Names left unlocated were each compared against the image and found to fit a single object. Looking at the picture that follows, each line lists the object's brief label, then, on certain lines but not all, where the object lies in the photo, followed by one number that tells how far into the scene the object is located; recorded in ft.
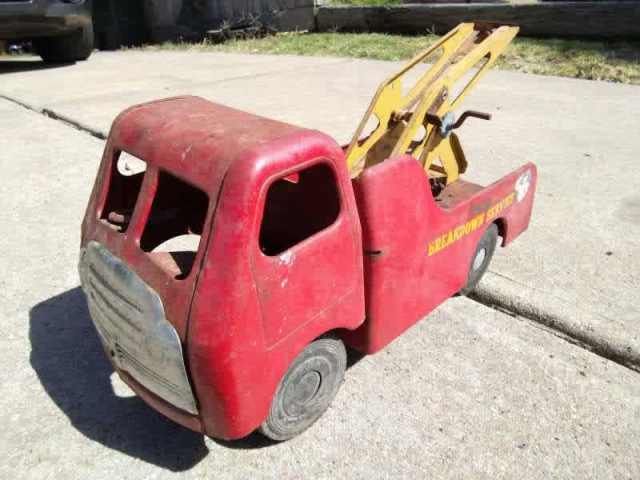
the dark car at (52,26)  4.82
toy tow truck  0.97
